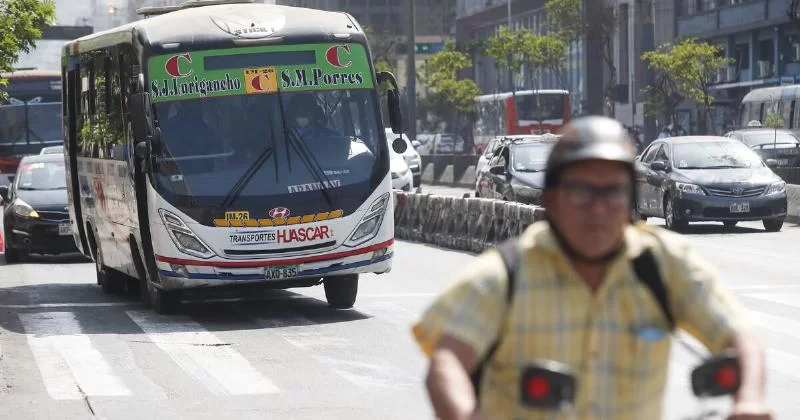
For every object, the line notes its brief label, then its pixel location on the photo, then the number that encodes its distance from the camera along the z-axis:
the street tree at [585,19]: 74.81
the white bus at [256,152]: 14.66
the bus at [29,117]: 40.28
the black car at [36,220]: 23.27
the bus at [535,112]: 67.75
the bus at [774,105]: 48.28
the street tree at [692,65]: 60.38
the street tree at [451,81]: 89.44
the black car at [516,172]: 26.95
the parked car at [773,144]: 37.50
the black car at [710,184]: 25.16
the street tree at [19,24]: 16.67
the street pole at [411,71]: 55.22
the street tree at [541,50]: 81.31
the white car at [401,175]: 36.22
